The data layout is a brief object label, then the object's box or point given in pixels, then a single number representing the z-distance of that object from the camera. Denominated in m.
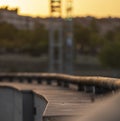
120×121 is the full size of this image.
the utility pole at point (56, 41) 45.47
